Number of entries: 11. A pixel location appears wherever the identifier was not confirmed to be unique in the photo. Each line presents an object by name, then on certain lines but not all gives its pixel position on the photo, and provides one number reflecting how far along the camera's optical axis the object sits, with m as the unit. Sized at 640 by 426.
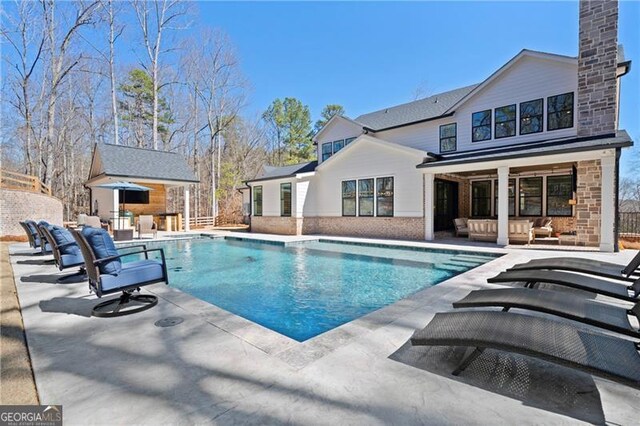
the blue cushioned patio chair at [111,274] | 4.02
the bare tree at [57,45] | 20.30
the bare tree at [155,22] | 22.25
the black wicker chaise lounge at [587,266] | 4.66
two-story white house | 10.21
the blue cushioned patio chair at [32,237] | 9.06
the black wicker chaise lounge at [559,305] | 2.77
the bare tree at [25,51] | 20.45
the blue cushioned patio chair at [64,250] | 5.94
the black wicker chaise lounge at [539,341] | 2.07
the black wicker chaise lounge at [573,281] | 3.84
